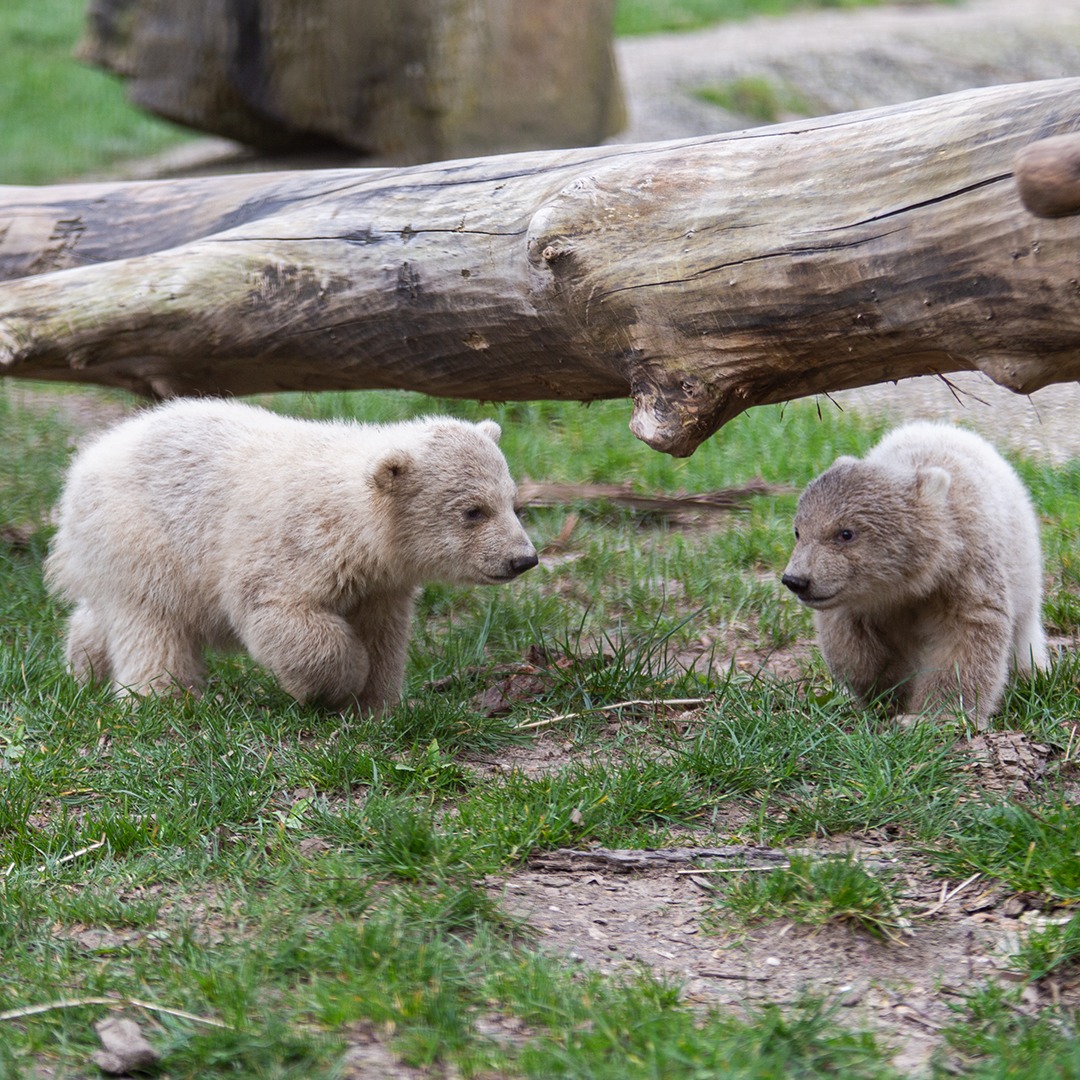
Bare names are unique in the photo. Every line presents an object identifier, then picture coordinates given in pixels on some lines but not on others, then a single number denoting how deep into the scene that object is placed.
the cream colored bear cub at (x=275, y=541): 10.58
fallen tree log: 8.09
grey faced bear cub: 10.08
